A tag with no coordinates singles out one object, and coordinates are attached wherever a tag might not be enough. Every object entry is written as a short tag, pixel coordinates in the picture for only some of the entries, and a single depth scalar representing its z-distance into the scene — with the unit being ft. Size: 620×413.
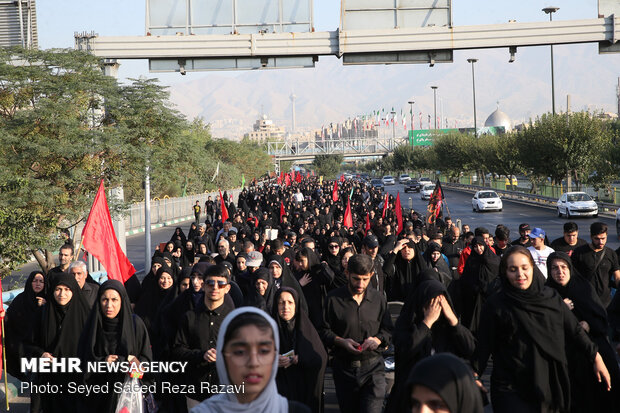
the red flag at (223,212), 80.69
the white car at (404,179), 266.47
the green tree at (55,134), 49.45
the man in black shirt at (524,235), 35.45
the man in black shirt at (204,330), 19.77
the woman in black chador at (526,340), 16.56
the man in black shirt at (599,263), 27.14
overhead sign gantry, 52.37
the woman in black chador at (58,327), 20.49
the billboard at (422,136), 373.40
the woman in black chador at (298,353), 19.71
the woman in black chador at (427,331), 17.22
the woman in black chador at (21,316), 23.81
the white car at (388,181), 294.46
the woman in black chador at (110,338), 18.44
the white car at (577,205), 115.96
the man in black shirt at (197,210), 121.29
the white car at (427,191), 180.94
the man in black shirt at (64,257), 29.14
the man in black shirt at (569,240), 30.32
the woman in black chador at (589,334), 18.24
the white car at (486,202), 141.49
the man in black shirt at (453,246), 40.73
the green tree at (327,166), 429.79
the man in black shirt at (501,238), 35.63
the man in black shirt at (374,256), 28.04
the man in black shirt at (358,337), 19.77
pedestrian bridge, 509.43
